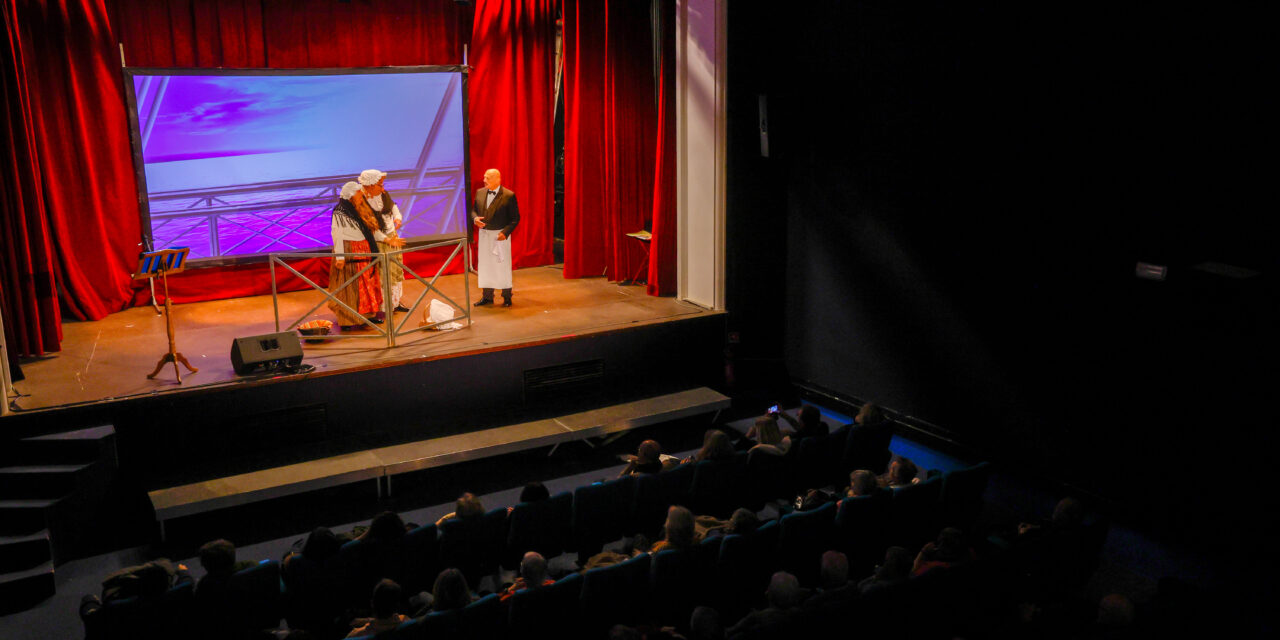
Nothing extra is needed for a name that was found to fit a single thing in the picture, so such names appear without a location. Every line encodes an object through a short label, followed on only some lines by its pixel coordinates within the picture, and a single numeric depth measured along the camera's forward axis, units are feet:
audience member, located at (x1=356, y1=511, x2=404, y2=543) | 14.99
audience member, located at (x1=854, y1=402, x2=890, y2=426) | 19.69
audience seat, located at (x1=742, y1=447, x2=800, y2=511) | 18.44
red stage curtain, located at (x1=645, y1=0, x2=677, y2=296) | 29.99
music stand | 20.72
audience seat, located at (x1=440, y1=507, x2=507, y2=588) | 15.76
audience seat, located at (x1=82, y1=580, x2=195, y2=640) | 12.96
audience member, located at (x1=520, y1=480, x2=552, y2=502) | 16.53
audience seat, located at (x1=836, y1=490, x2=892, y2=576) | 15.80
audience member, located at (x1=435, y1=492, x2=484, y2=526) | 15.84
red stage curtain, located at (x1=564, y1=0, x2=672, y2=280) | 31.53
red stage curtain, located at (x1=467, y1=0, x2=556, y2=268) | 32.09
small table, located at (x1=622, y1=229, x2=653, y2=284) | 31.30
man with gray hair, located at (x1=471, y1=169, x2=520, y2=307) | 28.43
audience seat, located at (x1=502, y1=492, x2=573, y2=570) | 16.39
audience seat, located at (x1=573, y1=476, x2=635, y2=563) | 17.01
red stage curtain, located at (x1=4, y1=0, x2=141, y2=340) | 25.12
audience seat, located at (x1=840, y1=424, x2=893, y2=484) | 19.60
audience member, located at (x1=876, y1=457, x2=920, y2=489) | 17.10
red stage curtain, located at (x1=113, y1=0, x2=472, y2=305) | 26.89
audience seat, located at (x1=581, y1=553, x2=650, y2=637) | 13.74
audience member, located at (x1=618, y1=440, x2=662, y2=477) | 17.90
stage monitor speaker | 21.52
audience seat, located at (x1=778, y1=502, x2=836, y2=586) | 15.37
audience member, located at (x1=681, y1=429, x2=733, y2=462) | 17.99
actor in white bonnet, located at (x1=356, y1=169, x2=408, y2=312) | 25.85
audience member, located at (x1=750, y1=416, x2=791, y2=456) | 19.06
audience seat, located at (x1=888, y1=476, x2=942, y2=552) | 16.26
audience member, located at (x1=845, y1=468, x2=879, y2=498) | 16.40
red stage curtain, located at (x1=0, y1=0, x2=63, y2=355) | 22.36
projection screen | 27.66
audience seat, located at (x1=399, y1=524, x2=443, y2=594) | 15.40
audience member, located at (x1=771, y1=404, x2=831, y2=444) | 19.34
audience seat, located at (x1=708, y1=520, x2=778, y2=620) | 14.71
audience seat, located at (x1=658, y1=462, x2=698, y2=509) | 17.66
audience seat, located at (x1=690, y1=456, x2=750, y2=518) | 17.85
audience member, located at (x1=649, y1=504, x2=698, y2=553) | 14.55
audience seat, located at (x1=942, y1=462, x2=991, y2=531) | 16.78
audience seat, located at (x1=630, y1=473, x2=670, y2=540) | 17.43
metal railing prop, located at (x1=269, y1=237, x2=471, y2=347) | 23.50
